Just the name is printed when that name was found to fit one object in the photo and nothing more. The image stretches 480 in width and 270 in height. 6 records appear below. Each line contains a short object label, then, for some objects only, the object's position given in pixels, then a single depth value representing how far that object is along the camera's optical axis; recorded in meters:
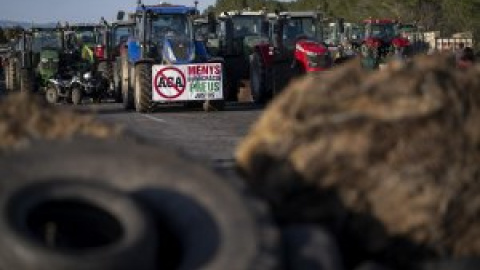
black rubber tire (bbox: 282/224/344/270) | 11.29
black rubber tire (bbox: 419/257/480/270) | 11.97
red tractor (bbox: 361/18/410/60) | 89.63
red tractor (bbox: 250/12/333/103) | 58.25
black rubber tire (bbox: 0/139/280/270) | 11.23
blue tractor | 51.76
